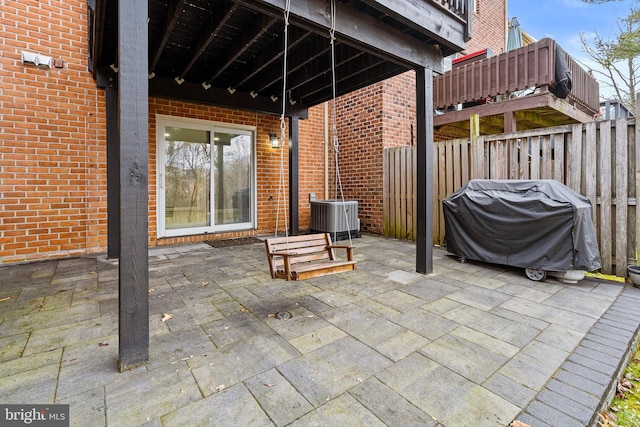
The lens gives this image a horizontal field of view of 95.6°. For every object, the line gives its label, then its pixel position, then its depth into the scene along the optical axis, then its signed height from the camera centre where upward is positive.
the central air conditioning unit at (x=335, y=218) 5.68 -0.15
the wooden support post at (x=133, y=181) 1.73 +0.19
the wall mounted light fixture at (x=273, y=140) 6.37 +1.56
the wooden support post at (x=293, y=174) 5.88 +0.76
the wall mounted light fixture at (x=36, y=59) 3.96 +2.12
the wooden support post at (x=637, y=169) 3.22 +0.44
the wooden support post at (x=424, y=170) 3.59 +0.50
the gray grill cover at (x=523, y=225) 3.12 -0.19
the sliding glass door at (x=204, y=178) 5.31 +0.66
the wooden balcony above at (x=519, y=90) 5.01 +2.39
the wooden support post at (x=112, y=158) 4.12 +0.78
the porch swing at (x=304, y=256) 2.60 -0.48
